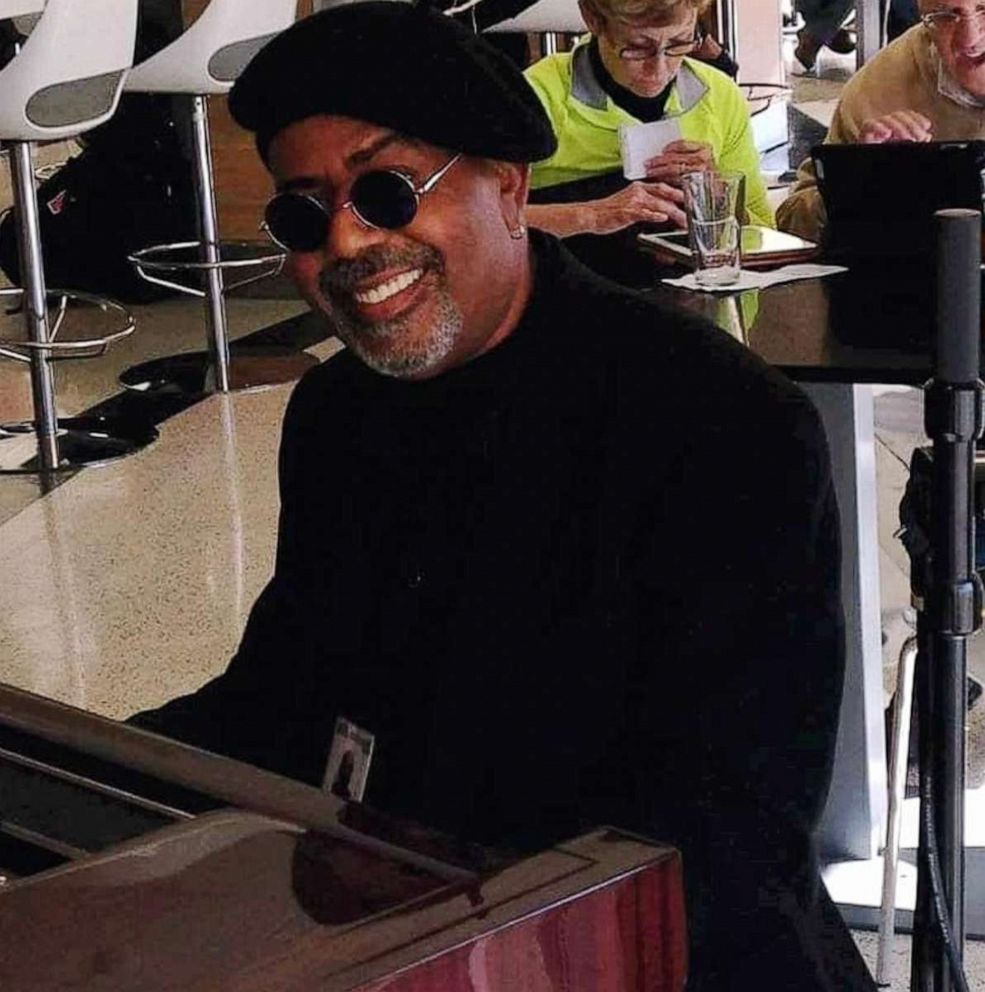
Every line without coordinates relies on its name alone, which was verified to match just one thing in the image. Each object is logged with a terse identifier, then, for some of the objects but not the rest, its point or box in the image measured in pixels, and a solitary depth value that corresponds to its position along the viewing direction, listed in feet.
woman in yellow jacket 10.43
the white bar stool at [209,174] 15.02
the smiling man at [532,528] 4.40
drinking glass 8.03
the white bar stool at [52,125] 13.10
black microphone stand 4.35
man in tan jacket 9.50
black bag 18.51
